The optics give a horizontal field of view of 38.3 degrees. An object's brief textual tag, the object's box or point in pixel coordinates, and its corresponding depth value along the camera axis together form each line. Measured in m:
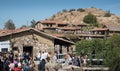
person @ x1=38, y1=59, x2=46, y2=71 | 11.80
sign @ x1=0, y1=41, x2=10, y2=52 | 16.27
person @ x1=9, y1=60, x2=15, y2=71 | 10.64
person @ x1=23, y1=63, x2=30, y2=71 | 10.71
